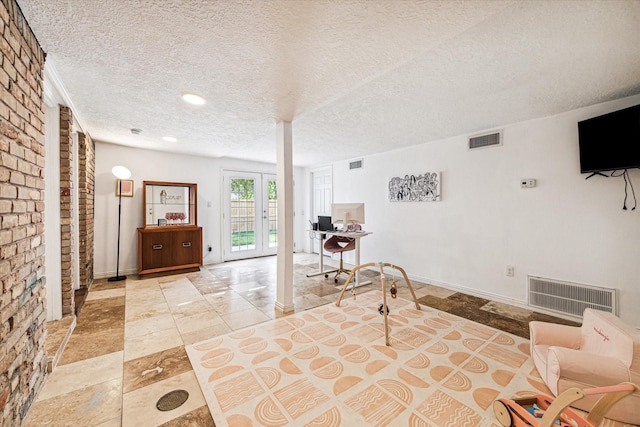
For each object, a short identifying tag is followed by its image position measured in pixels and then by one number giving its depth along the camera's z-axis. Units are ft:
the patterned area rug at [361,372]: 5.26
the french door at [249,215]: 19.92
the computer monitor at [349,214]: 14.14
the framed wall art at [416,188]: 13.85
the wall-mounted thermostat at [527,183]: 10.54
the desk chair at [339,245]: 14.93
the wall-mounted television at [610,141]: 7.83
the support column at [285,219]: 10.24
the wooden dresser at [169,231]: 15.19
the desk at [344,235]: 13.85
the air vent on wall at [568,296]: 9.05
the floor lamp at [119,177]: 14.29
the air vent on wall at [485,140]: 11.49
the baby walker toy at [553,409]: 3.83
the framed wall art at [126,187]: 15.10
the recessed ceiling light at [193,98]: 8.26
